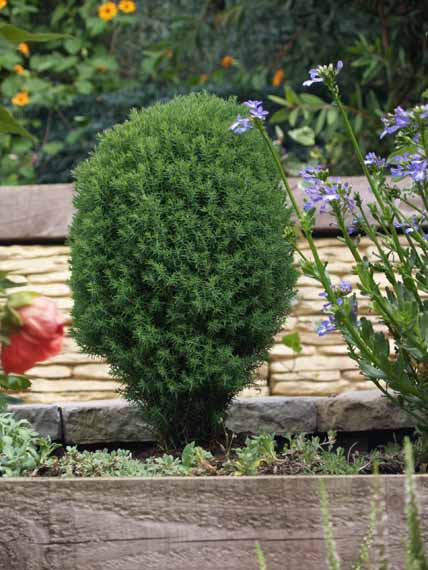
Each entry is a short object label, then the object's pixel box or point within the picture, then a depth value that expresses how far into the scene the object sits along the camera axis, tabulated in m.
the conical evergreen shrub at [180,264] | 4.61
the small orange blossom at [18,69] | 10.91
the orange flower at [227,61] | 11.07
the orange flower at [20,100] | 10.62
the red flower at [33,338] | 2.03
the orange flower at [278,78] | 10.36
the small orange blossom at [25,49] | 10.76
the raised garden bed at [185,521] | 3.61
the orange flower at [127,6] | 11.14
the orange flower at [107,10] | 11.06
